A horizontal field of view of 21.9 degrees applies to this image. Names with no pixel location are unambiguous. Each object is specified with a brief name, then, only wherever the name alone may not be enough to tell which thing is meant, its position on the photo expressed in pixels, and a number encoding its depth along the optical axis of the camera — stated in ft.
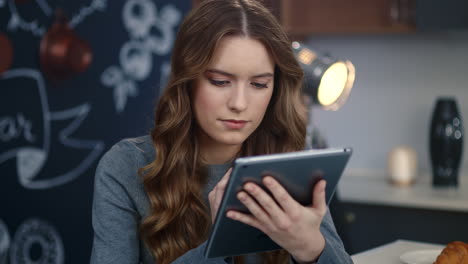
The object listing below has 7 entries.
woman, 9.93
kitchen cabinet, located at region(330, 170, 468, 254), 14.02
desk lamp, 11.53
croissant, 10.27
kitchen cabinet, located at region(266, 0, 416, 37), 14.68
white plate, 10.87
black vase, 14.59
